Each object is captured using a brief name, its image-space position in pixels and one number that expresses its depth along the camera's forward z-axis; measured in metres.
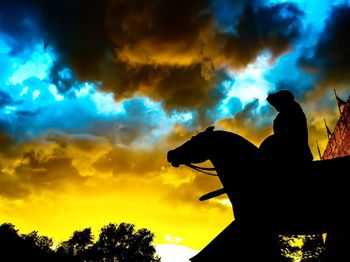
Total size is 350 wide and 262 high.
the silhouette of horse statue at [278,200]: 3.99
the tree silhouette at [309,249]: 36.62
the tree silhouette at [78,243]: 57.46
